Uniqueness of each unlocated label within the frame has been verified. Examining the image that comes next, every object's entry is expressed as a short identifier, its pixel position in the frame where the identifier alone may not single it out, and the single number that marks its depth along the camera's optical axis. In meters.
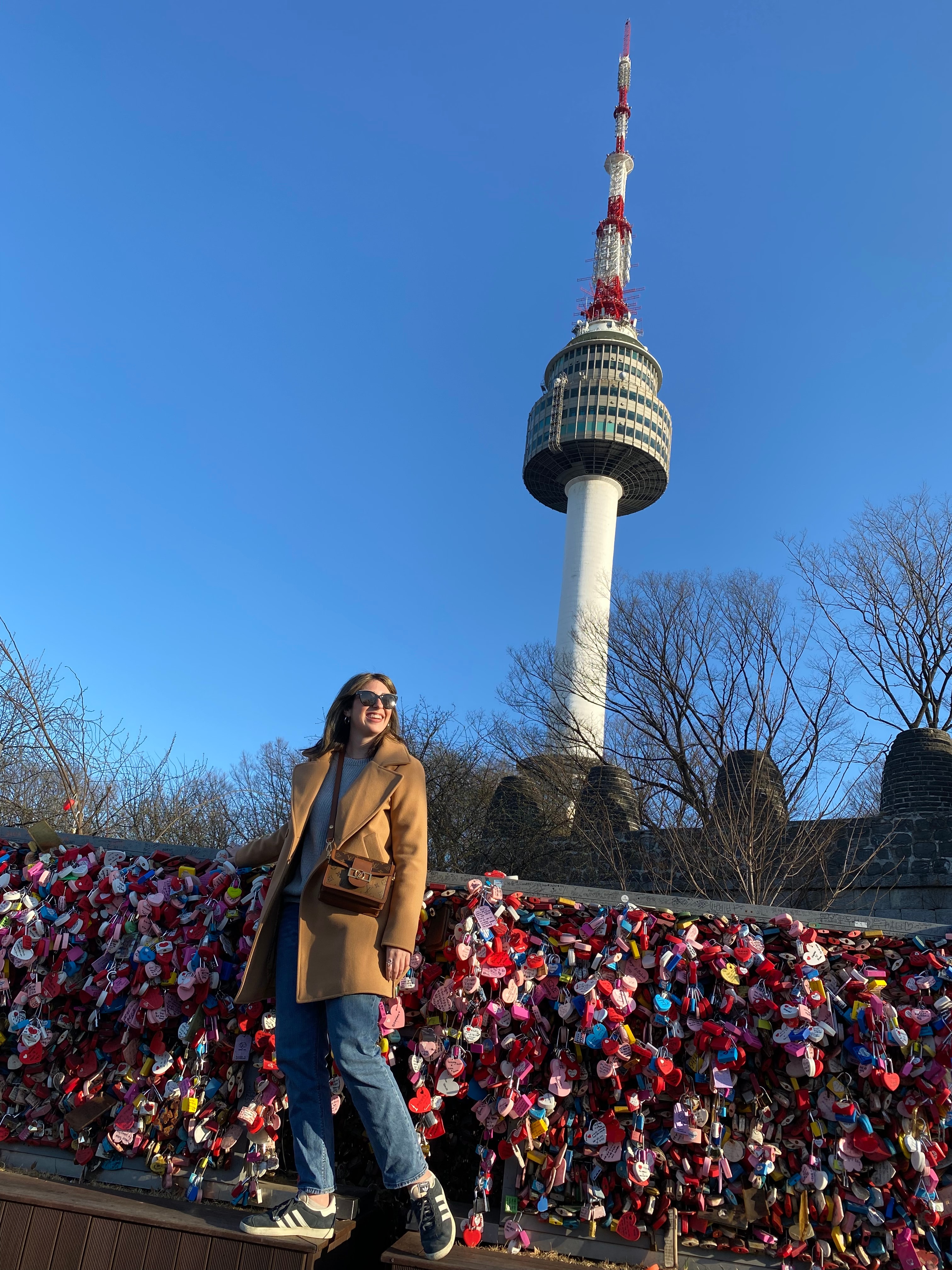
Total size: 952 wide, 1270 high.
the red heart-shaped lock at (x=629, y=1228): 3.02
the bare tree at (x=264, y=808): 22.72
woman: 2.94
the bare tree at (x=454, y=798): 17.66
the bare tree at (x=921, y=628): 19.56
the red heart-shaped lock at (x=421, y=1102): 3.24
